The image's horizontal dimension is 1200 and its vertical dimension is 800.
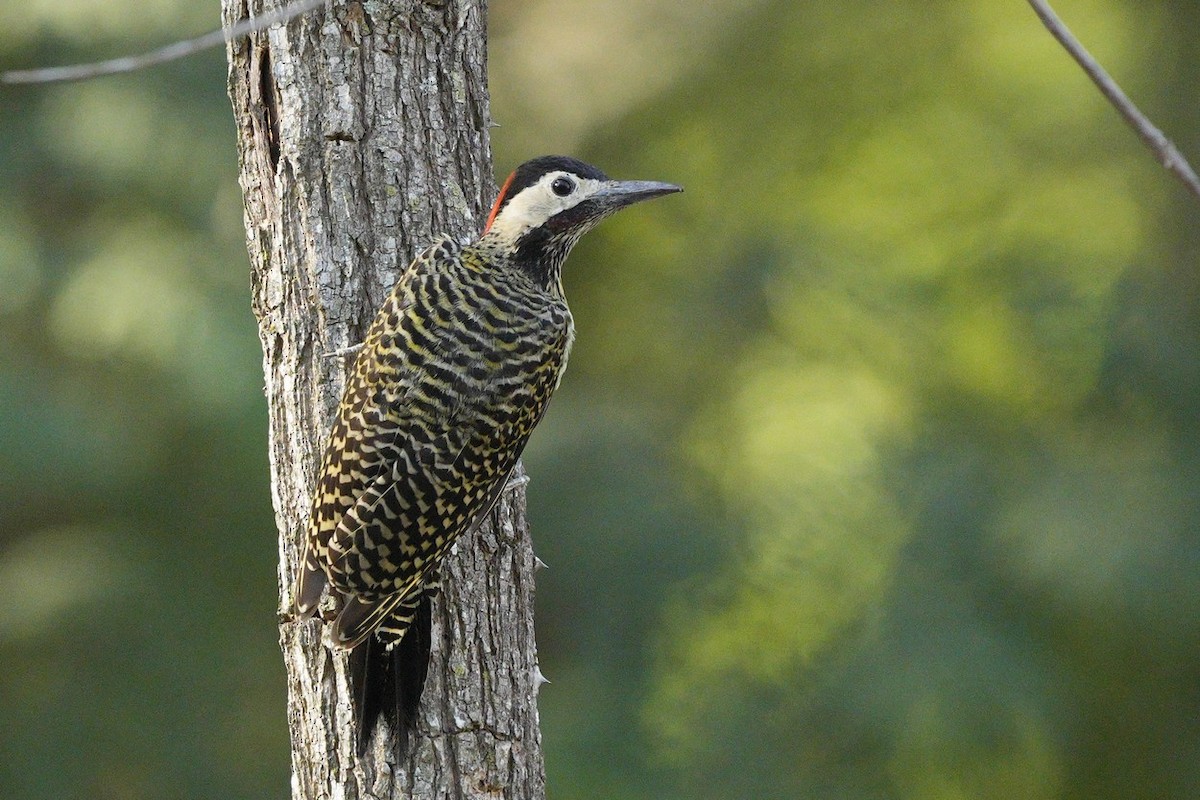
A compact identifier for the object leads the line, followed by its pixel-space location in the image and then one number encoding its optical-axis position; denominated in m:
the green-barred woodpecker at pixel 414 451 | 5.24
